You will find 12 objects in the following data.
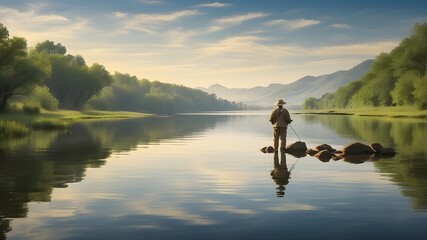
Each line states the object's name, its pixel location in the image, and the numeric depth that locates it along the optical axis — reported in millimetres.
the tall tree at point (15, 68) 77375
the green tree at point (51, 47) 174925
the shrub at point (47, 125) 57000
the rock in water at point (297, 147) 30891
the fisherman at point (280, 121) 29281
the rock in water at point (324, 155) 26844
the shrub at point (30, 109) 83375
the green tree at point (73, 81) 130125
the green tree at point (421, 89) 92188
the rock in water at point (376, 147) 28911
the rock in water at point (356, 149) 28812
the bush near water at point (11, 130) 42156
